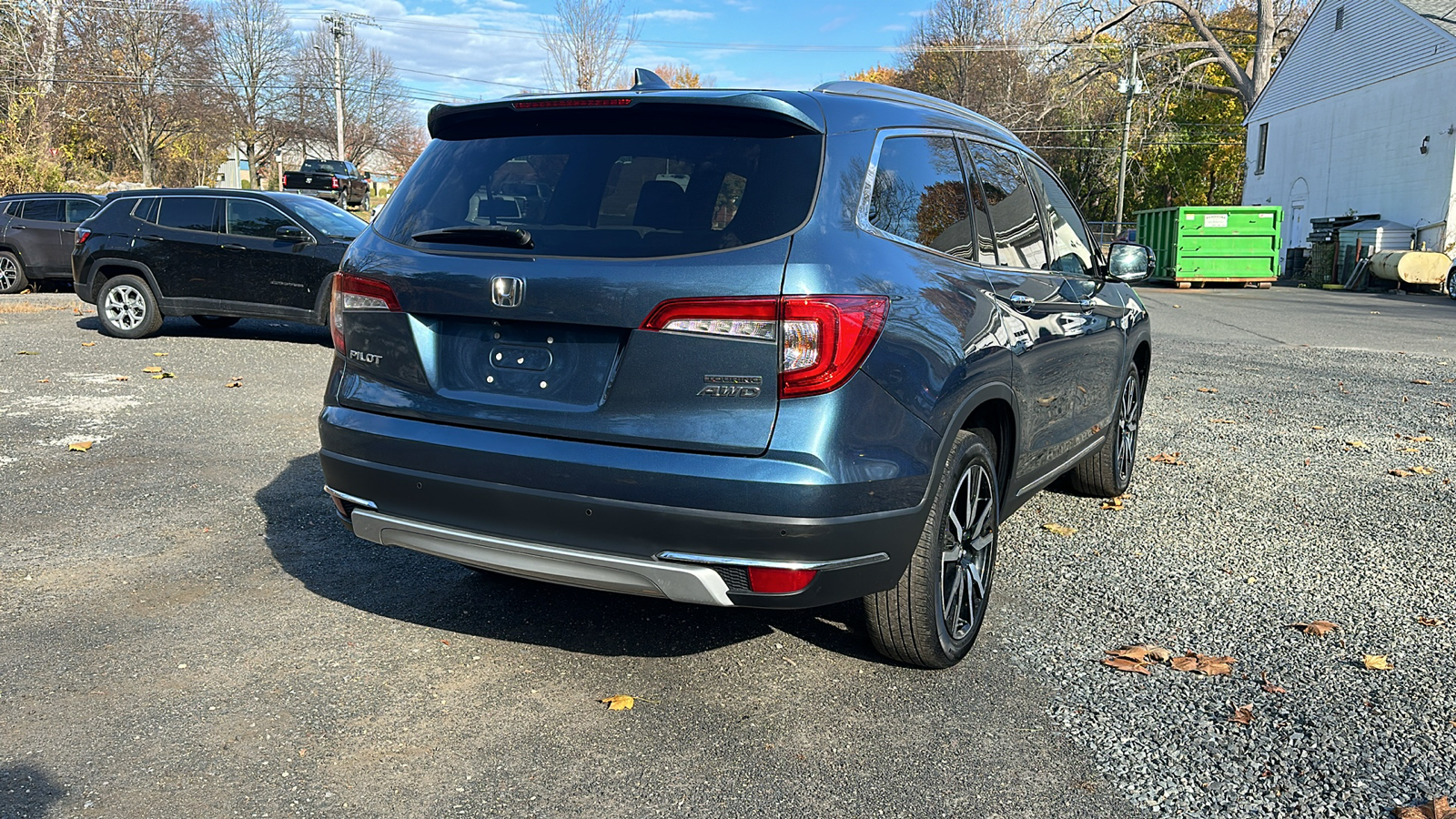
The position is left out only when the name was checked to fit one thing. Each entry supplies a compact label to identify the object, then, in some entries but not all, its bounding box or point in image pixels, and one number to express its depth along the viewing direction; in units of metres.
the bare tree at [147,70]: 45.44
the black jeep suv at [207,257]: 11.94
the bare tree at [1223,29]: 43.34
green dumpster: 27.95
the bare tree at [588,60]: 39.88
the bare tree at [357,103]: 68.88
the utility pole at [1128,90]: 41.28
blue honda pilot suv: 2.96
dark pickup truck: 43.16
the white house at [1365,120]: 29.36
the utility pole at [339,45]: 54.03
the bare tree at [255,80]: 62.12
